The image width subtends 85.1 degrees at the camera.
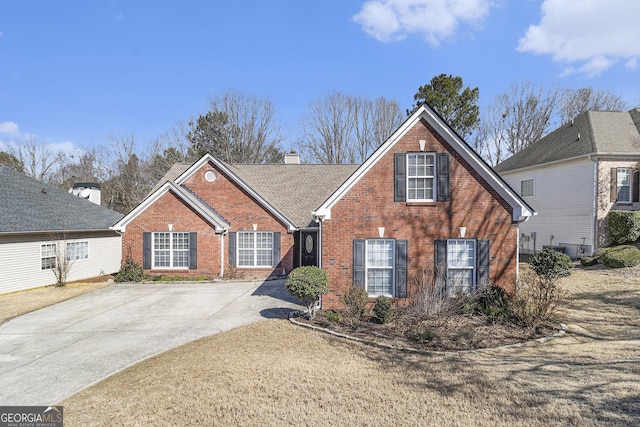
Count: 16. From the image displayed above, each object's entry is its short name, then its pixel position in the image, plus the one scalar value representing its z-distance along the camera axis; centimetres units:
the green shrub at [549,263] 1357
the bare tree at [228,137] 4019
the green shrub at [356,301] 1051
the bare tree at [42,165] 4359
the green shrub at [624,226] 1825
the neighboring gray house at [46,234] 1614
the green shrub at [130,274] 1753
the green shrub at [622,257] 1595
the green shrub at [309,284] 1034
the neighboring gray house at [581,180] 1959
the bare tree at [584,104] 3822
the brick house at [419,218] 1134
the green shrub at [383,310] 1030
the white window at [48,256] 1748
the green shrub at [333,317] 1029
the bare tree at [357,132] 3971
